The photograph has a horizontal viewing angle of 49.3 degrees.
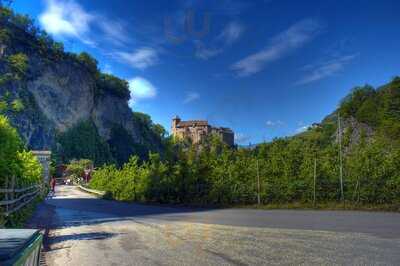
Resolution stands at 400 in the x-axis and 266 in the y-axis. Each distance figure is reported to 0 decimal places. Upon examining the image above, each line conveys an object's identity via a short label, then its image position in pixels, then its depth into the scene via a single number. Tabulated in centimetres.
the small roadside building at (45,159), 7932
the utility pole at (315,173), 2398
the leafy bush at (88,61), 14134
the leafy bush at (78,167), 11319
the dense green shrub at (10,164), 1444
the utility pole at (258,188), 2548
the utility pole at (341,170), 2291
